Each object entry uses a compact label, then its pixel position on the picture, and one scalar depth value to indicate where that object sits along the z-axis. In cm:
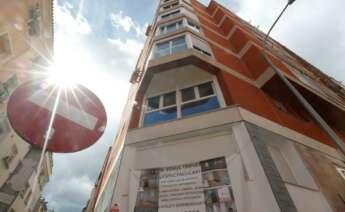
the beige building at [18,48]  1104
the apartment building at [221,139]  479
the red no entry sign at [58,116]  153
